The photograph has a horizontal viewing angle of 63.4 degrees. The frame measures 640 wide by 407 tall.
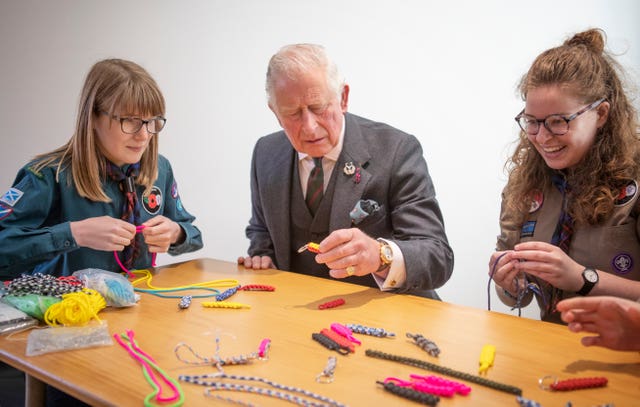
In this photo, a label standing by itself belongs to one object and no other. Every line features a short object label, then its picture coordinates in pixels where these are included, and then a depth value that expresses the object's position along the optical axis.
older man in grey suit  1.97
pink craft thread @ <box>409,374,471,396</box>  1.10
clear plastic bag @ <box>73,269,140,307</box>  1.66
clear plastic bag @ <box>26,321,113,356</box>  1.32
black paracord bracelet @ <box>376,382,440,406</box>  1.05
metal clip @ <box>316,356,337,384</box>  1.15
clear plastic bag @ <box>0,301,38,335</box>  1.45
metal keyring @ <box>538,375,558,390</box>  1.12
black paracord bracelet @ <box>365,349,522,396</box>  1.11
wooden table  1.10
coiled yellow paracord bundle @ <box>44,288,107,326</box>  1.48
